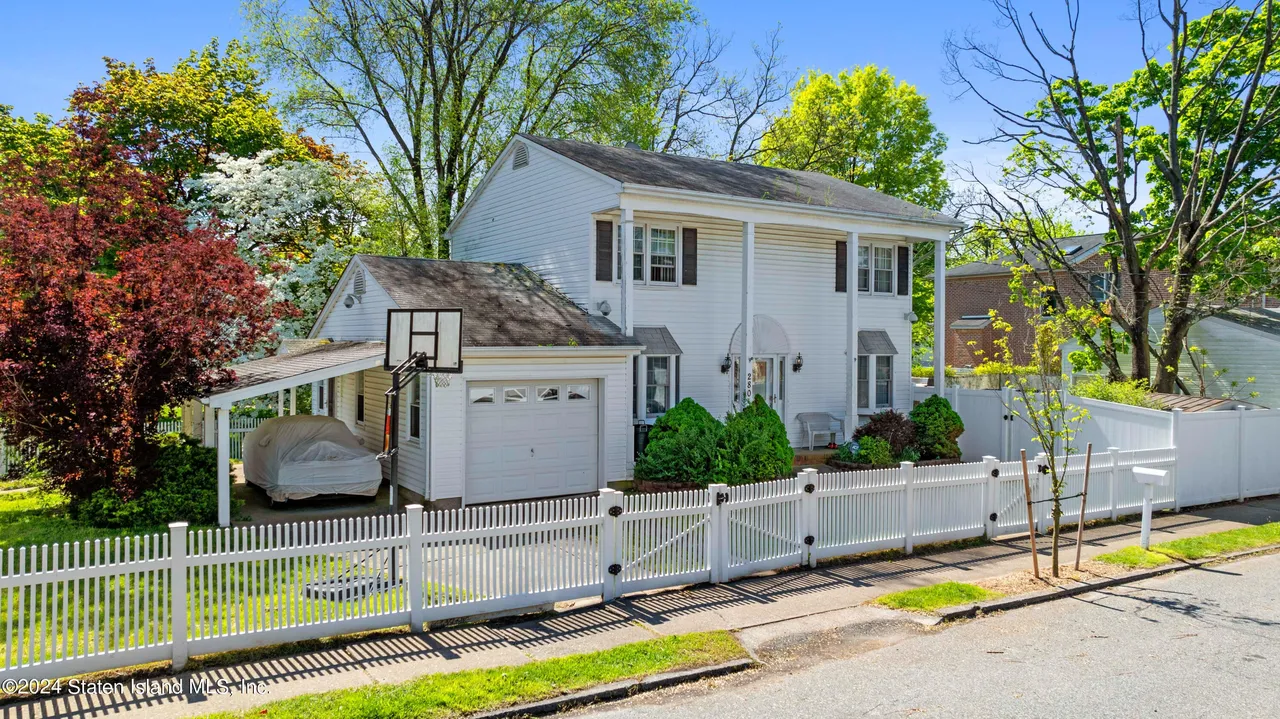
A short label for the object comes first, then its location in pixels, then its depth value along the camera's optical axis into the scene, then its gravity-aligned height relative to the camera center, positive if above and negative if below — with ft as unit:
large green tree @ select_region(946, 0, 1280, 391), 65.92 +17.49
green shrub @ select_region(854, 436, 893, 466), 59.21 -6.36
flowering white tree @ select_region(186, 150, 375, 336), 78.43 +14.15
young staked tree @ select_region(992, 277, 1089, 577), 34.63 -0.19
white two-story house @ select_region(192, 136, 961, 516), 47.83 +3.67
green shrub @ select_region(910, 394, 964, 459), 63.10 -4.95
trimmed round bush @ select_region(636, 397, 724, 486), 48.73 -5.27
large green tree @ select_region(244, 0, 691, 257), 86.22 +32.04
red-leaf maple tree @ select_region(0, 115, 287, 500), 39.19 +1.55
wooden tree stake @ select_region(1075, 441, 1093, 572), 35.42 -7.34
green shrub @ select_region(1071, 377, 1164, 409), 54.80 -1.74
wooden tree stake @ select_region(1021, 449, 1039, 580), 33.73 -6.83
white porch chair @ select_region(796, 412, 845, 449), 63.98 -4.74
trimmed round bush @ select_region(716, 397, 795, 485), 48.60 -5.33
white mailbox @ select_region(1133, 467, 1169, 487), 37.86 -5.03
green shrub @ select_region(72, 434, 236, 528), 39.68 -6.92
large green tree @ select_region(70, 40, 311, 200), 87.76 +26.99
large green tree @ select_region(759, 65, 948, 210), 107.34 +30.15
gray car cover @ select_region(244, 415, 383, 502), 45.50 -5.74
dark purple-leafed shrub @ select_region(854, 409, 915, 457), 61.46 -4.94
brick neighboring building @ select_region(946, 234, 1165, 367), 120.78 +10.07
